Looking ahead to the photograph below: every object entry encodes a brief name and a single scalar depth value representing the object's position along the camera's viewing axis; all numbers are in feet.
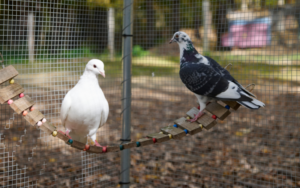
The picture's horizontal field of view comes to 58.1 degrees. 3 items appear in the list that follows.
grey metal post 7.17
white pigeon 5.61
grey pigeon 5.80
